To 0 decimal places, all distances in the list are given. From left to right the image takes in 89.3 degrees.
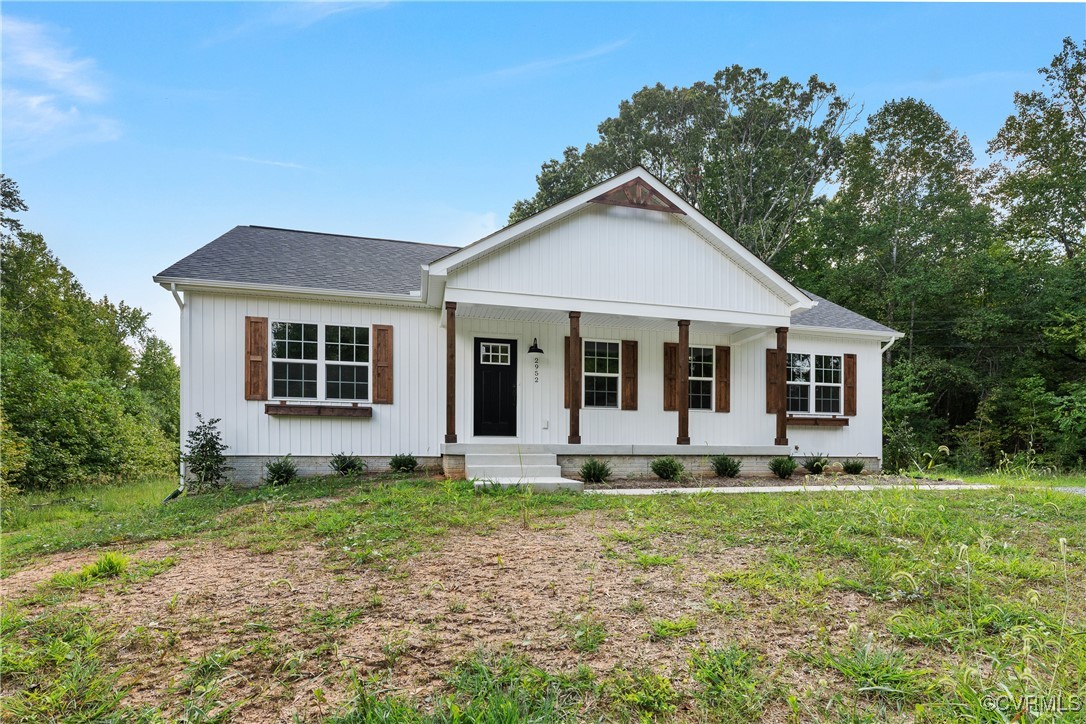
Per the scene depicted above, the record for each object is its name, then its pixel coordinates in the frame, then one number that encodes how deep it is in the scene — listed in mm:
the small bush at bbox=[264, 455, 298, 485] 8953
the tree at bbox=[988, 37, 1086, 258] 17516
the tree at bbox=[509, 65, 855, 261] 23078
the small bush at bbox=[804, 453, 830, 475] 10625
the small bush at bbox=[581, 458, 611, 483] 8852
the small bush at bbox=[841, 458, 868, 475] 10820
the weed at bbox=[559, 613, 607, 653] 2514
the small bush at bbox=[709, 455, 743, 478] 9641
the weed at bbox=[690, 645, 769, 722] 2100
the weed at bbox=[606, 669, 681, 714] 2133
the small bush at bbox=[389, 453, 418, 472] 9641
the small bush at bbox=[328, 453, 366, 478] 9531
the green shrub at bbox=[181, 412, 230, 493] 8727
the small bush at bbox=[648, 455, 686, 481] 9219
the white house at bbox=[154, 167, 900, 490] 9375
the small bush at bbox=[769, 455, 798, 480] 9992
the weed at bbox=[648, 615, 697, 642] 2629
